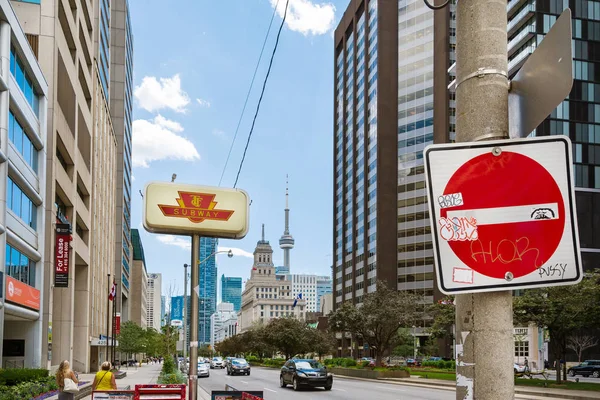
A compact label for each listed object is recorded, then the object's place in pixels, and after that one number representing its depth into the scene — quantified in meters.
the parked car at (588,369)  55.89
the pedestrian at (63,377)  15.36
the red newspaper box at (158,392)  14.84
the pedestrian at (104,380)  15.29
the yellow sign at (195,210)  9.17
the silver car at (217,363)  80.88
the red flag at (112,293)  63.33
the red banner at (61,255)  38.69
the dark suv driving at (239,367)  52.73
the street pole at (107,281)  73.41
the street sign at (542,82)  2.84
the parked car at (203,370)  49.92
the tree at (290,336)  74.69
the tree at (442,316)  43.96
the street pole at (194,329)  9.18
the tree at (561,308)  34.38
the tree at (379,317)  50.16
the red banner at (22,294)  30.20
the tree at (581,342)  62.78
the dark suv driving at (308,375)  32.28
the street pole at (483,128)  2.84
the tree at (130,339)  92.06
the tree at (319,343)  75.19
